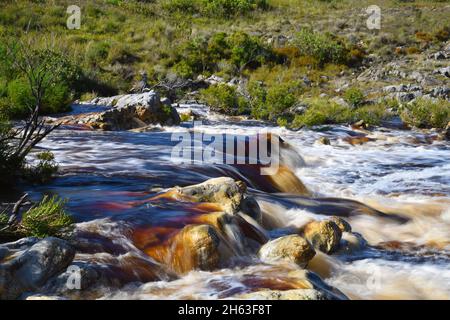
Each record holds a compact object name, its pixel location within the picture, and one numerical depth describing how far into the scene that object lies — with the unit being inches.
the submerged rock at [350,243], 223.2
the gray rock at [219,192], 231.6
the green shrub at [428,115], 624.1
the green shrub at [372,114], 629.9
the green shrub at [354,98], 687.7
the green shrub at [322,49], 1002.7
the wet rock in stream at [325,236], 218.1
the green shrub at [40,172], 266.6
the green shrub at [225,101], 668.1
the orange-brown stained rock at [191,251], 182.1
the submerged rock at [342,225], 239.8
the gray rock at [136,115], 495.5
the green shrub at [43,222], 173.9
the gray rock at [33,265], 145.5
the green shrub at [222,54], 945.5
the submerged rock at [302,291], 140.3
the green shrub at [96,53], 873.5
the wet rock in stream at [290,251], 191.5
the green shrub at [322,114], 591.0
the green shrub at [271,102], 634.8
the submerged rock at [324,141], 500.8
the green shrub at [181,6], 1397.6
